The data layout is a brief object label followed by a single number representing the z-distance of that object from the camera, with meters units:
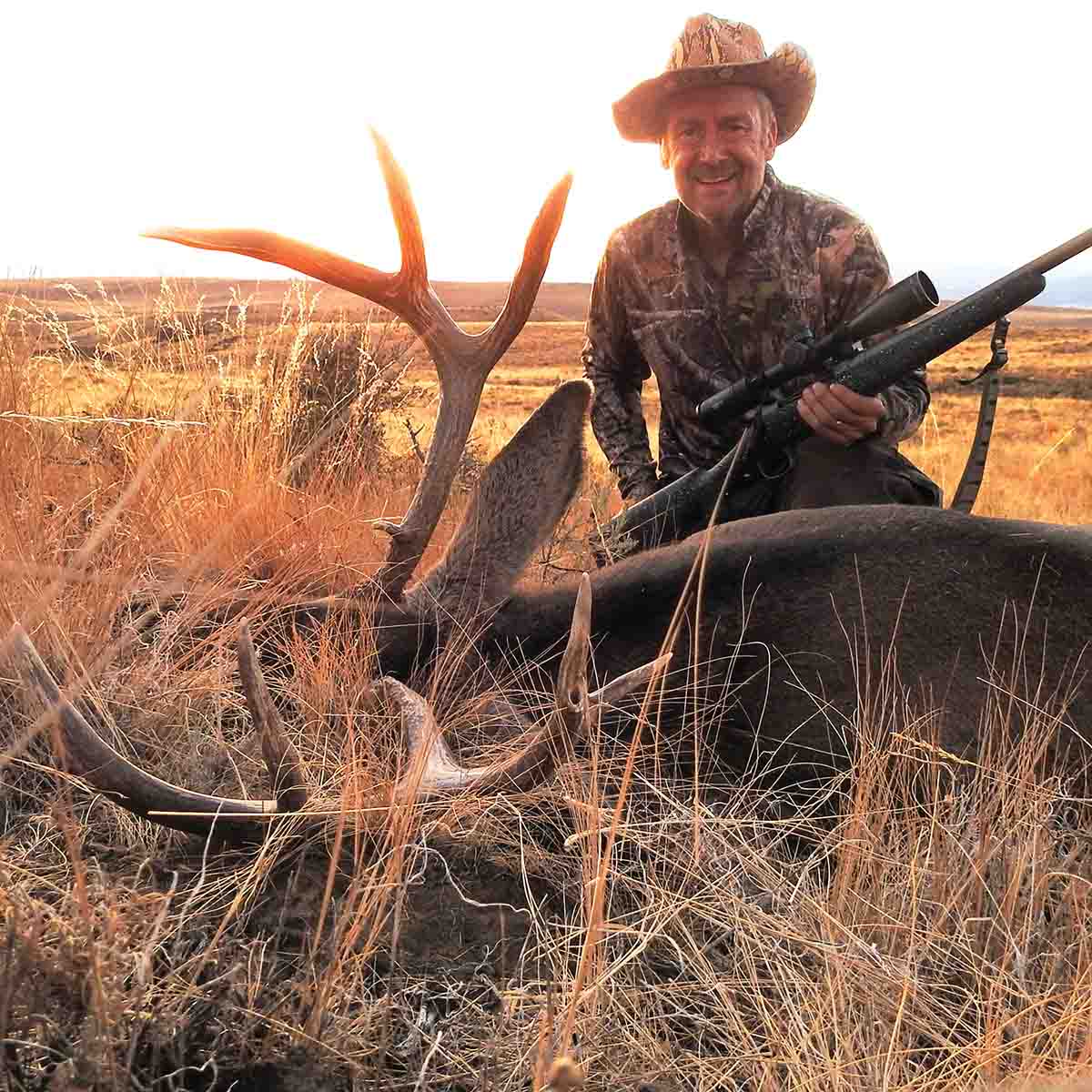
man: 4.11
